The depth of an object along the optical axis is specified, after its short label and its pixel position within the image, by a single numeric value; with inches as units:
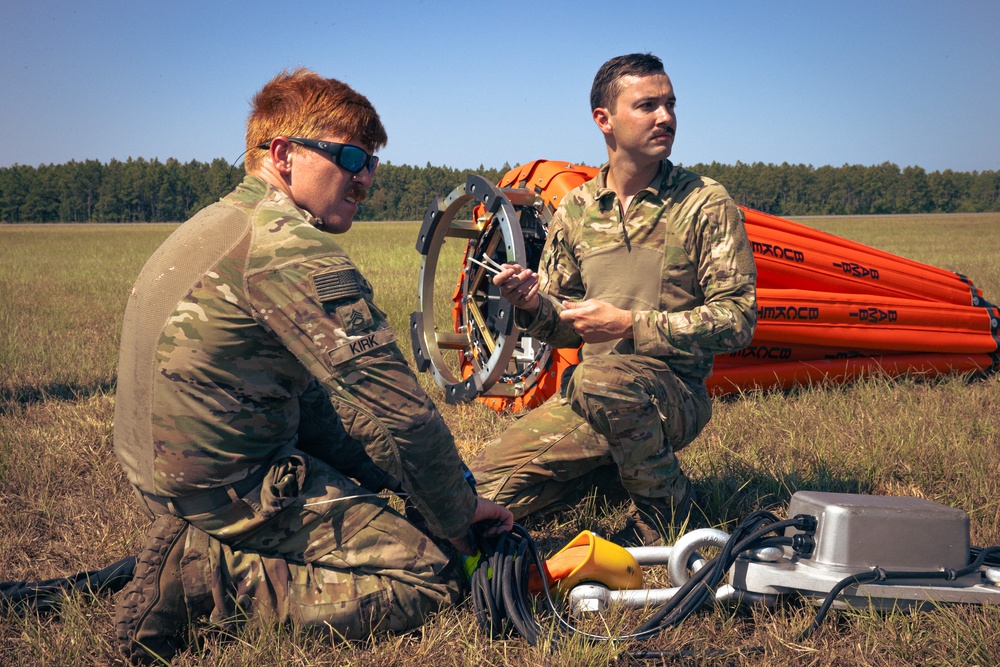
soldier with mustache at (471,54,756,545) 151.9
